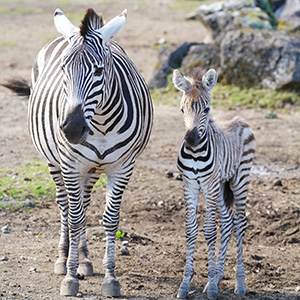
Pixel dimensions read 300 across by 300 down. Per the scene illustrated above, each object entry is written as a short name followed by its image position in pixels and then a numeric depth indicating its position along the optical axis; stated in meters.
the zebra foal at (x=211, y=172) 11.51
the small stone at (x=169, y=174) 19.52
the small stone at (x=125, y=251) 13.86
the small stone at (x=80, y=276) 12.76
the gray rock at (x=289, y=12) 35.91
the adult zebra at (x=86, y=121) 10.19
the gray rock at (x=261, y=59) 27.81
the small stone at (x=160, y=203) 17.12
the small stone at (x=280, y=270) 13.23
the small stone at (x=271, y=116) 25.73
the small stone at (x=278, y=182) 18.45
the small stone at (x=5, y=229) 15.02
